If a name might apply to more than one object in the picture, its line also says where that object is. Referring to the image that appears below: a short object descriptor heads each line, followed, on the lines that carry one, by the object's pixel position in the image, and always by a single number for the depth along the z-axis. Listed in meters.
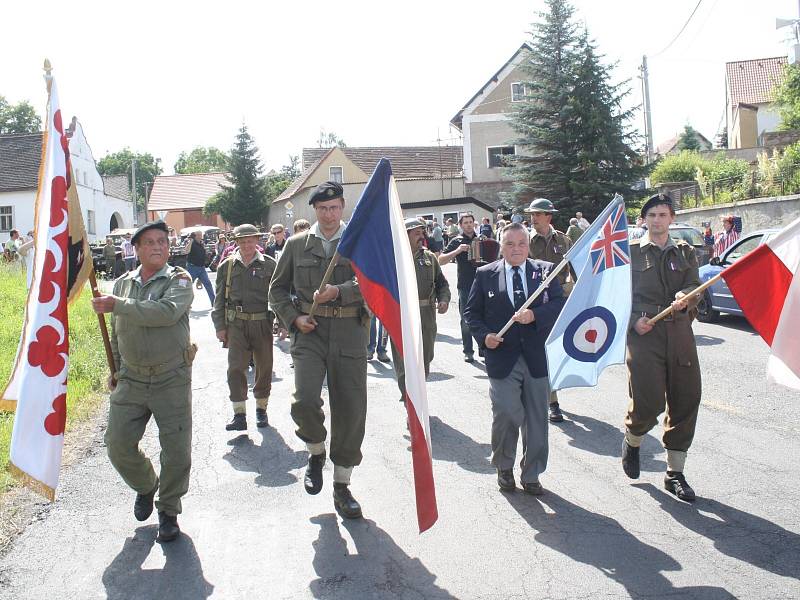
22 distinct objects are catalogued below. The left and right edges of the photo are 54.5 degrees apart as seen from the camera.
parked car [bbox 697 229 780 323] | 14.07
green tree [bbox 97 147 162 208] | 121.81
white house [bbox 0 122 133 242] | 48.22
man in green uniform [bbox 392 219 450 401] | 8.50
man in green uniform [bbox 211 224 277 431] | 8.12
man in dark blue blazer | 5.60
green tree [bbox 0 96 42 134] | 82.69
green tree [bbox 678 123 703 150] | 79.19
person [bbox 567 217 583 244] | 17.04
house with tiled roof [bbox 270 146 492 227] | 45.31
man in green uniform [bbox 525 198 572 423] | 8.45
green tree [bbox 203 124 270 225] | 59.78
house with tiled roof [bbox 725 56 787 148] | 60.53
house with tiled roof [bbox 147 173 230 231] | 75.00
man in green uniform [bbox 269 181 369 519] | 5.39
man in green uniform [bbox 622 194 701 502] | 5.47
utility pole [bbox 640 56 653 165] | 32.03
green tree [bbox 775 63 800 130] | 33.81
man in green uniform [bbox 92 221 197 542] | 4.96
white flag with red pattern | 4.21
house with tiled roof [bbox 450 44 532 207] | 47.06
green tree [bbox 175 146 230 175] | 124.38
